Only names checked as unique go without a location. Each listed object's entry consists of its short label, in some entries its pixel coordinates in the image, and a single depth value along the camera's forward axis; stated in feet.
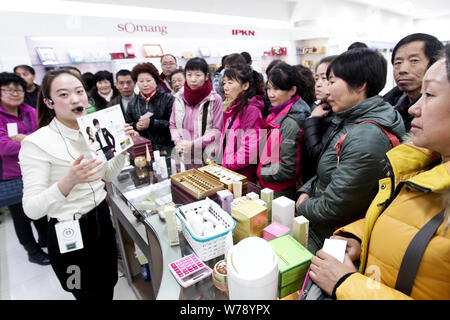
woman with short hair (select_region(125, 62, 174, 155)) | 10.52
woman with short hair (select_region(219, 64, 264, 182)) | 7.57
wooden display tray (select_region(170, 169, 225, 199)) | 4.75
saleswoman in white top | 4.70
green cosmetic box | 3.15
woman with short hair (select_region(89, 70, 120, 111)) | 12.57
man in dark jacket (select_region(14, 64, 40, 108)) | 12.35
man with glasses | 14.08
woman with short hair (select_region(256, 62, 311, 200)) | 6.53
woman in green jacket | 4.12
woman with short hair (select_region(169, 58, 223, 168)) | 9.18
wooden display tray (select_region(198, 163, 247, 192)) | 5.04
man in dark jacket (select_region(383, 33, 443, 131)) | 5.89
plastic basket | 3.75
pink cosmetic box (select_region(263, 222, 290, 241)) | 3.90
